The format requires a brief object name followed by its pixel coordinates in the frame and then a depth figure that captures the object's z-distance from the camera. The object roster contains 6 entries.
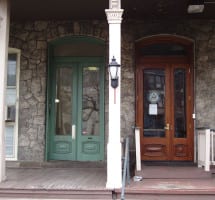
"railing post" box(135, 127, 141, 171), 8.09
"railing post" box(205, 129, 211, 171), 7.91
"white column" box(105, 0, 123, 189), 6.98
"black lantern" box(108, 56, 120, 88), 6.98
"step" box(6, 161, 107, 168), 9.32
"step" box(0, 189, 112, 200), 6.84
